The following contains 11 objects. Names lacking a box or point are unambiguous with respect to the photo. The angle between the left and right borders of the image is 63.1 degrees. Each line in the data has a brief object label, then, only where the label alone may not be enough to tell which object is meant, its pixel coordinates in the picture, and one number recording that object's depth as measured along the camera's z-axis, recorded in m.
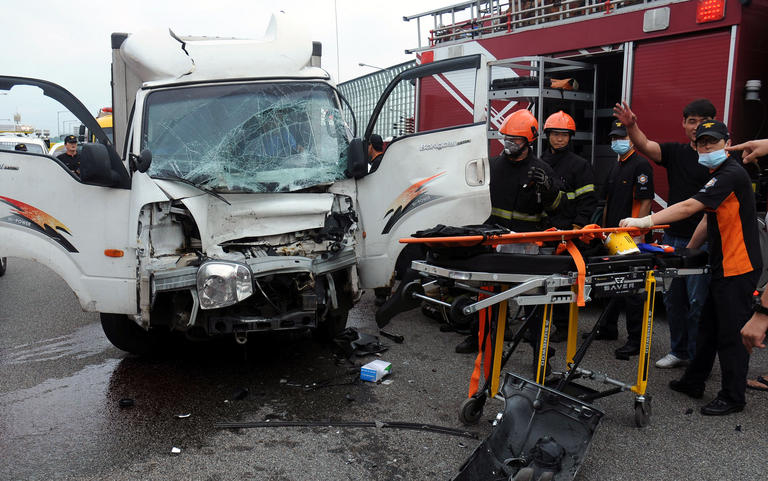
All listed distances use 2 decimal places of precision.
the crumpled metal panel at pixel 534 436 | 3.10
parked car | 11.49
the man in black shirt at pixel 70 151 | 10.76
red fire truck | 5.66
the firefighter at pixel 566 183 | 5.22
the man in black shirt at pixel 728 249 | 3.92
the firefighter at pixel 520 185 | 4.78
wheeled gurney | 3.31
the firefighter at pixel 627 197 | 5.28
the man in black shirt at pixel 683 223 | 4.68
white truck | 4.27
